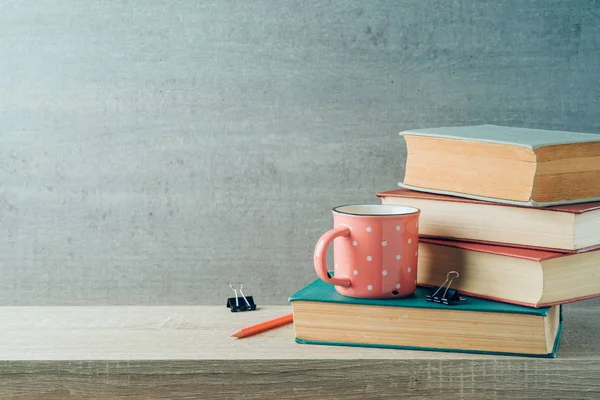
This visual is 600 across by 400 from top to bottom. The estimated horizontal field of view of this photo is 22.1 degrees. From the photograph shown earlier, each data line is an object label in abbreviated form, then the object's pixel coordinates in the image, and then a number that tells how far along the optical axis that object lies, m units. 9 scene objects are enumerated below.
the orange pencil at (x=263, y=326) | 1.49
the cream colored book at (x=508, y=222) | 1.40
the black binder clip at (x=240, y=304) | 1.60
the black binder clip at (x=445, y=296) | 1.42
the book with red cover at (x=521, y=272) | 1.40
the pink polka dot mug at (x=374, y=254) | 1.44
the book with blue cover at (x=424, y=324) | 1.40
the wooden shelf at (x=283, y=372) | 1.40
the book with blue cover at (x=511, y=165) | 1.41
